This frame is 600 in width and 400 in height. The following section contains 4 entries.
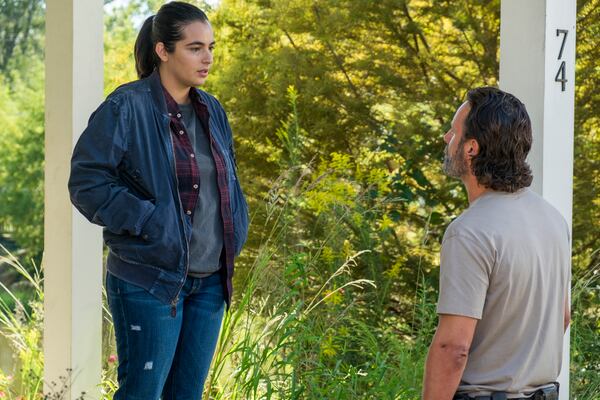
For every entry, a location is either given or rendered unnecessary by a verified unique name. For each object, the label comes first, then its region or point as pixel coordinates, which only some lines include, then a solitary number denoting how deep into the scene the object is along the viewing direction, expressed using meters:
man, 3.77
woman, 4.99
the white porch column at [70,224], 6.19
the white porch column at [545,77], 5.57
